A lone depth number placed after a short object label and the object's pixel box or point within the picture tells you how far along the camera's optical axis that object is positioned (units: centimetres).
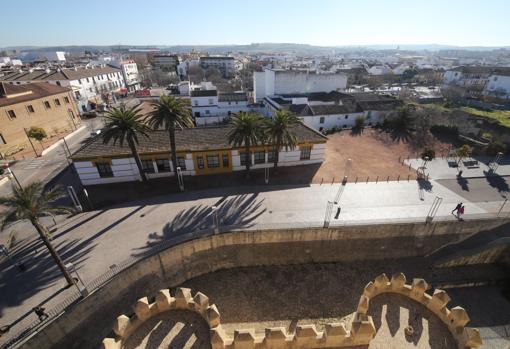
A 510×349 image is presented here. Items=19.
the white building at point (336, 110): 4809
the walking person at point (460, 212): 2291
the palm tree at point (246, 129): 2689
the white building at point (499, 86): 7074
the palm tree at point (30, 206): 1461
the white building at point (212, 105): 5562
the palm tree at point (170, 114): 2523
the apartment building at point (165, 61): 15700
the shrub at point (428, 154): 3300
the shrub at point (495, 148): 3644
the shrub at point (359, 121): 4806
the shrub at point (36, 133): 3662
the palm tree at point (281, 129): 2762
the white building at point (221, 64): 14775
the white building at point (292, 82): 6209
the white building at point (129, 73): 10019
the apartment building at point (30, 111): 3700
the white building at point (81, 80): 6109
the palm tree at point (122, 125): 2450
